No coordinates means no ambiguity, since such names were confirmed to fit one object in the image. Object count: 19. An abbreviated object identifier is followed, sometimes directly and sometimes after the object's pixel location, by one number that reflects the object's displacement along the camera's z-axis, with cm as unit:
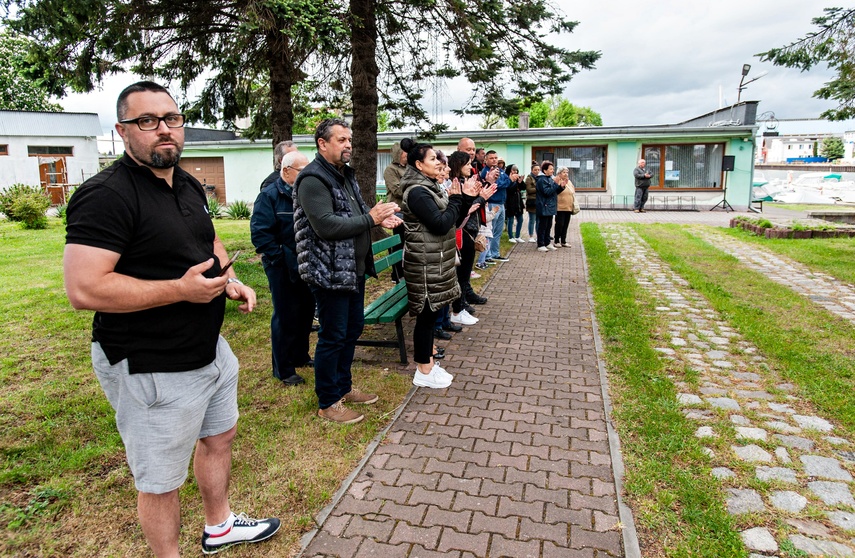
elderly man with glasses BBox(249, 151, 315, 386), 458
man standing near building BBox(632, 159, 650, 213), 2122
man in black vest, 369
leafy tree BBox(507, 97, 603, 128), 5897
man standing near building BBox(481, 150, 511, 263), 991
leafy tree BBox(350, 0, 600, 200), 888
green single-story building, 2352
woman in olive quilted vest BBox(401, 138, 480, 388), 433
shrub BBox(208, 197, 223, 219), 1959
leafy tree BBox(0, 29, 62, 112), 4053
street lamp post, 2506
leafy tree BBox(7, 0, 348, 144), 600
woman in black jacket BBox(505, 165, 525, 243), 1202
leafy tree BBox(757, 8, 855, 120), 978
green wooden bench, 496
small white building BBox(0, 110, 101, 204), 3130
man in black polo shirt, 197
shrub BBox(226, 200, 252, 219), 2047
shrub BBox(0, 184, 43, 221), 1641
